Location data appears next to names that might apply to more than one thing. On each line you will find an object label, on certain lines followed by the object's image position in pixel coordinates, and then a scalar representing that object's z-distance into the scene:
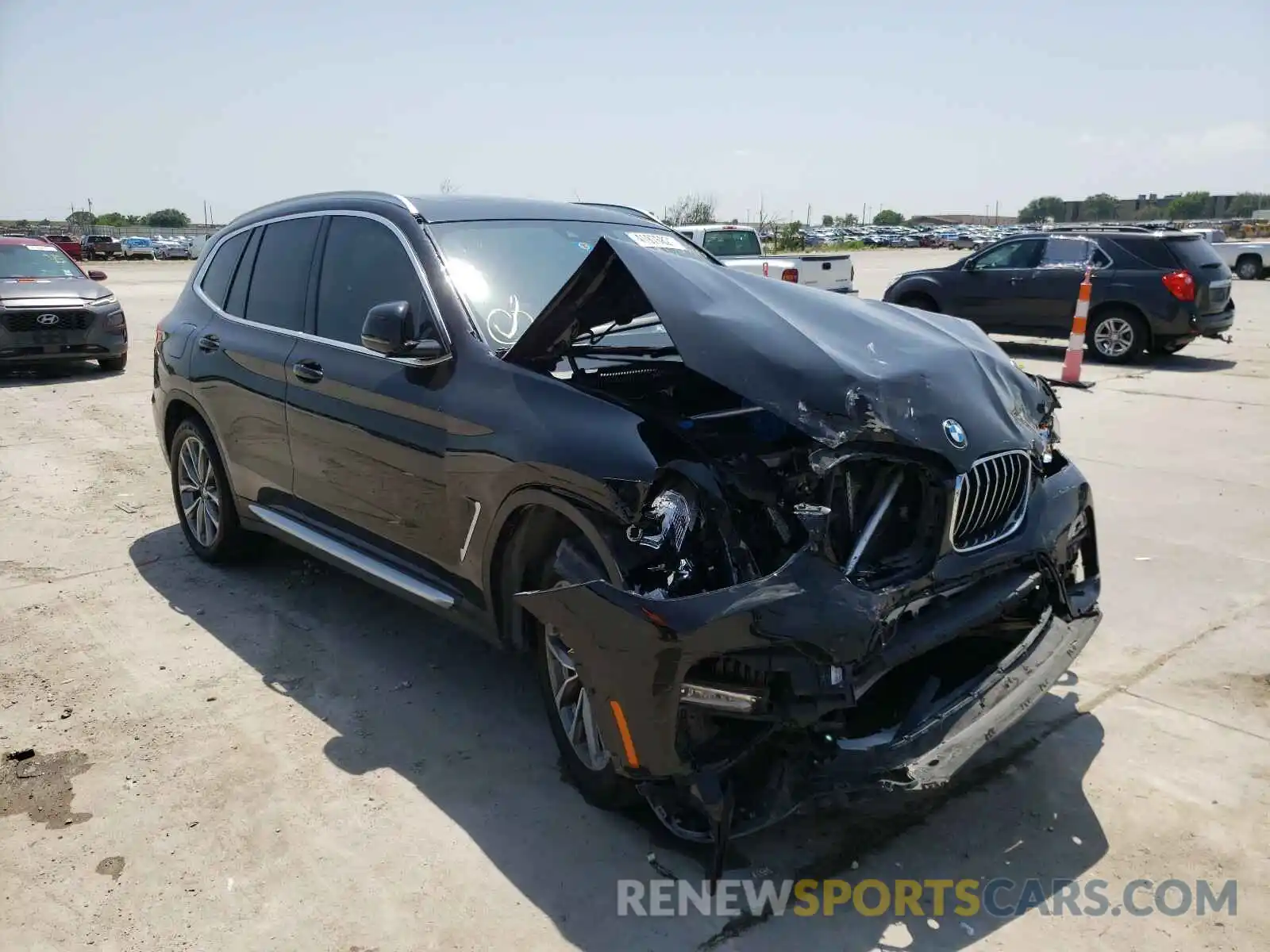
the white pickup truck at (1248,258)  29.98
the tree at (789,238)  57.09
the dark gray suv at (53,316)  11.90
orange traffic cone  11.30
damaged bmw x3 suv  2.69
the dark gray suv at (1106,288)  12.56
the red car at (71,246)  48.23
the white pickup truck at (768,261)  14.71
